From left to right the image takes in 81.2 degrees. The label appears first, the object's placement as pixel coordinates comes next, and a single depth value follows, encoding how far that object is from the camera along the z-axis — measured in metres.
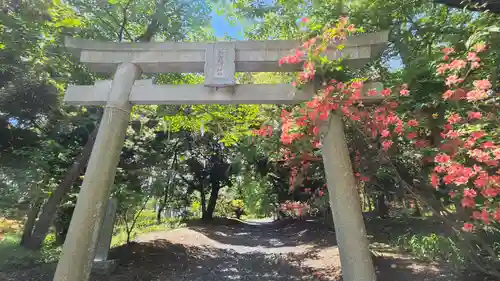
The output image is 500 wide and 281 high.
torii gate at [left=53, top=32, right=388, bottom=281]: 3.30
